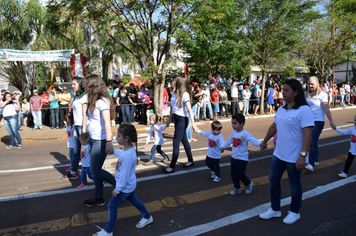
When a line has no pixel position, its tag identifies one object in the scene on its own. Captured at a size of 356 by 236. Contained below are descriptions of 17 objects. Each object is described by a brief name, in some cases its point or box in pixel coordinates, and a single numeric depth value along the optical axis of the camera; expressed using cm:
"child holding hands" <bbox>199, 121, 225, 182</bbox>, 563
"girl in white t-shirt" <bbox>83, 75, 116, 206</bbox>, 436
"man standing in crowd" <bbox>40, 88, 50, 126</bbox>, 1420
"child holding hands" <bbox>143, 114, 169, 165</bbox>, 731
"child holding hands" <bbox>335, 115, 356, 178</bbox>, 579
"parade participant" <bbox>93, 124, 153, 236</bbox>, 370
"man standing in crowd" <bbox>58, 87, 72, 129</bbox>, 1412
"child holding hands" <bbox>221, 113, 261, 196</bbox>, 493
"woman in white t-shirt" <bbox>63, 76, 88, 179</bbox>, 514
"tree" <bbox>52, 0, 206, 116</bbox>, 1330
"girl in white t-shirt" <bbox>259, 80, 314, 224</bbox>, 376
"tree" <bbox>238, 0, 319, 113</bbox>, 1665
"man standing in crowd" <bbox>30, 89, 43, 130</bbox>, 1347
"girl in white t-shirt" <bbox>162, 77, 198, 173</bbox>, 623
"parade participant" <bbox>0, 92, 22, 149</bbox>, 923
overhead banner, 1538
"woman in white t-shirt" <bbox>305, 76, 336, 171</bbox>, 622
